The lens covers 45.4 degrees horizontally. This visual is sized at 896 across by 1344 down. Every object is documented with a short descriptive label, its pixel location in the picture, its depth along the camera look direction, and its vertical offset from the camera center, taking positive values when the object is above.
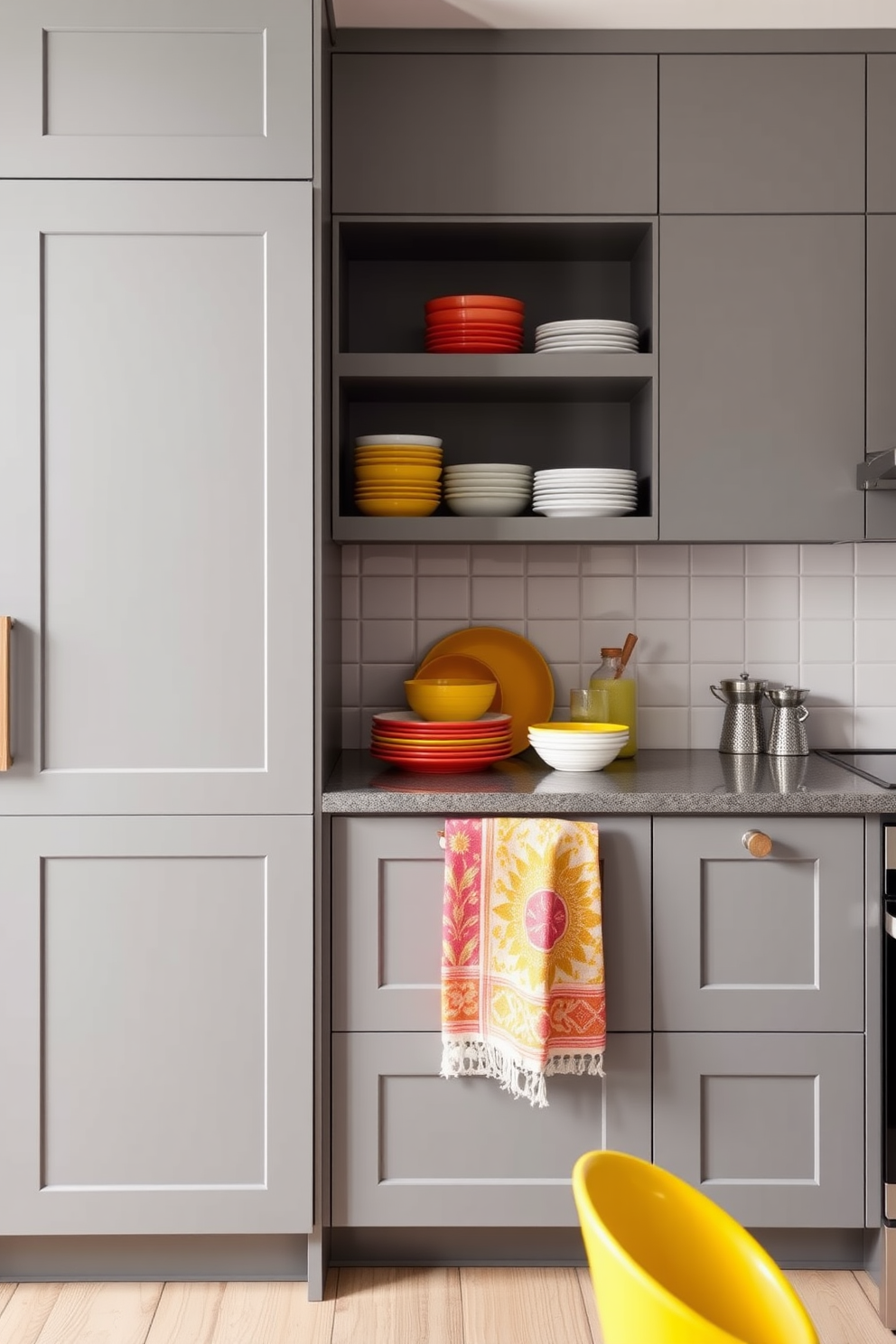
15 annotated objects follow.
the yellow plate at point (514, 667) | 2.58 +0.01
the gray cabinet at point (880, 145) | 2.21 +1.08
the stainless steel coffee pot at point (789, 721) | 2.42 -0.12
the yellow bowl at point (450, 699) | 2.31 -0.06
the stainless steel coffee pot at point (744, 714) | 2.48 -0.10
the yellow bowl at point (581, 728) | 2.19 -0.13
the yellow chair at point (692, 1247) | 0.91 -0.52
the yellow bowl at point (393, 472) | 2.29 +0.42
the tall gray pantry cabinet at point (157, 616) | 1.91 +0.10
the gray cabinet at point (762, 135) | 2.21 +1.11
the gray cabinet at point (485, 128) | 2.23 +1.13
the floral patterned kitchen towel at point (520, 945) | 1.90 -0.50
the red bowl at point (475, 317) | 2.30 +0.76
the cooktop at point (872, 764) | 2.12 -0.21
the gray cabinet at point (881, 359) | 2.22 +0.65
